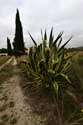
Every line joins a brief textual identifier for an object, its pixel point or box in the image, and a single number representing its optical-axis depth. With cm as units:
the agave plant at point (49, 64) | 216
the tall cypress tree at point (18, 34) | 1512
